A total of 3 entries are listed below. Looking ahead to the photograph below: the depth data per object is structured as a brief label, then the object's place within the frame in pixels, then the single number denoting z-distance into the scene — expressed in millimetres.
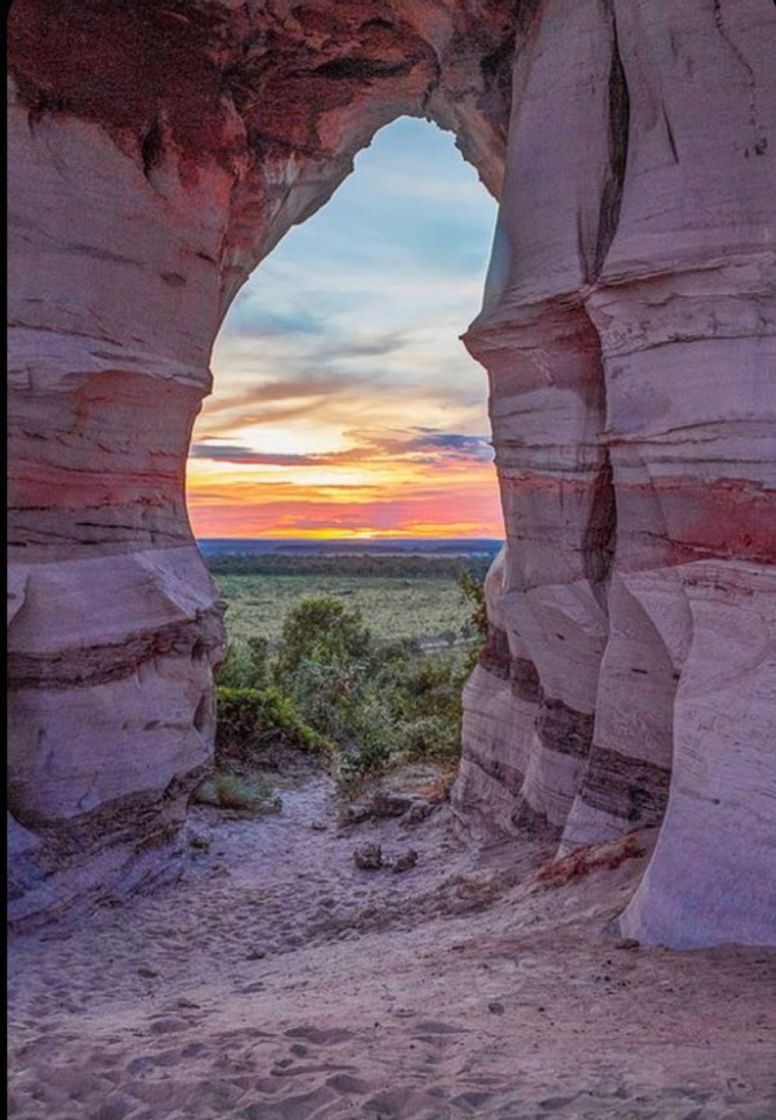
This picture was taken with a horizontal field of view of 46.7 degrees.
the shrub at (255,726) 11805
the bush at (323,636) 16078
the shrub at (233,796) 9734
